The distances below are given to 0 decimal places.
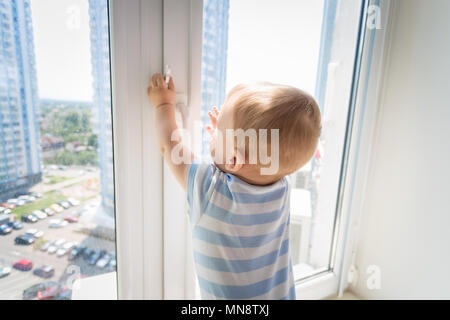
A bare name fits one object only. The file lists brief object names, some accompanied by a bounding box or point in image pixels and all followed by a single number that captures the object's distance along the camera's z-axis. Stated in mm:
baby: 546
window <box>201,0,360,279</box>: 811
